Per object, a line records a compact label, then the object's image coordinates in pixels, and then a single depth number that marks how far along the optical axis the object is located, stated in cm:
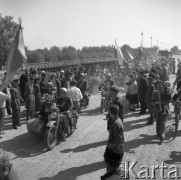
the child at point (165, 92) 725
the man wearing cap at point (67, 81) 1164
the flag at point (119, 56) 1549
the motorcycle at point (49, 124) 694
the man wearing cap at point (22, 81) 1205
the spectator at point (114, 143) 473
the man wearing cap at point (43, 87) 1065
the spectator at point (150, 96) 892
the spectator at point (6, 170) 355
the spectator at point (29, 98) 937
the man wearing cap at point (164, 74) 1405
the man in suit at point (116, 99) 655
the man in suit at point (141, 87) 1021
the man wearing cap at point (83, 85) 1188
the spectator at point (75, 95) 945
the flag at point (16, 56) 782
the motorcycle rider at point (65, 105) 771
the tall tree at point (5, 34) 5838
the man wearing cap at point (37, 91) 982
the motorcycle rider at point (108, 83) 1114
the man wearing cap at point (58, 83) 1226
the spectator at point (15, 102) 860
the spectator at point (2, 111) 802
